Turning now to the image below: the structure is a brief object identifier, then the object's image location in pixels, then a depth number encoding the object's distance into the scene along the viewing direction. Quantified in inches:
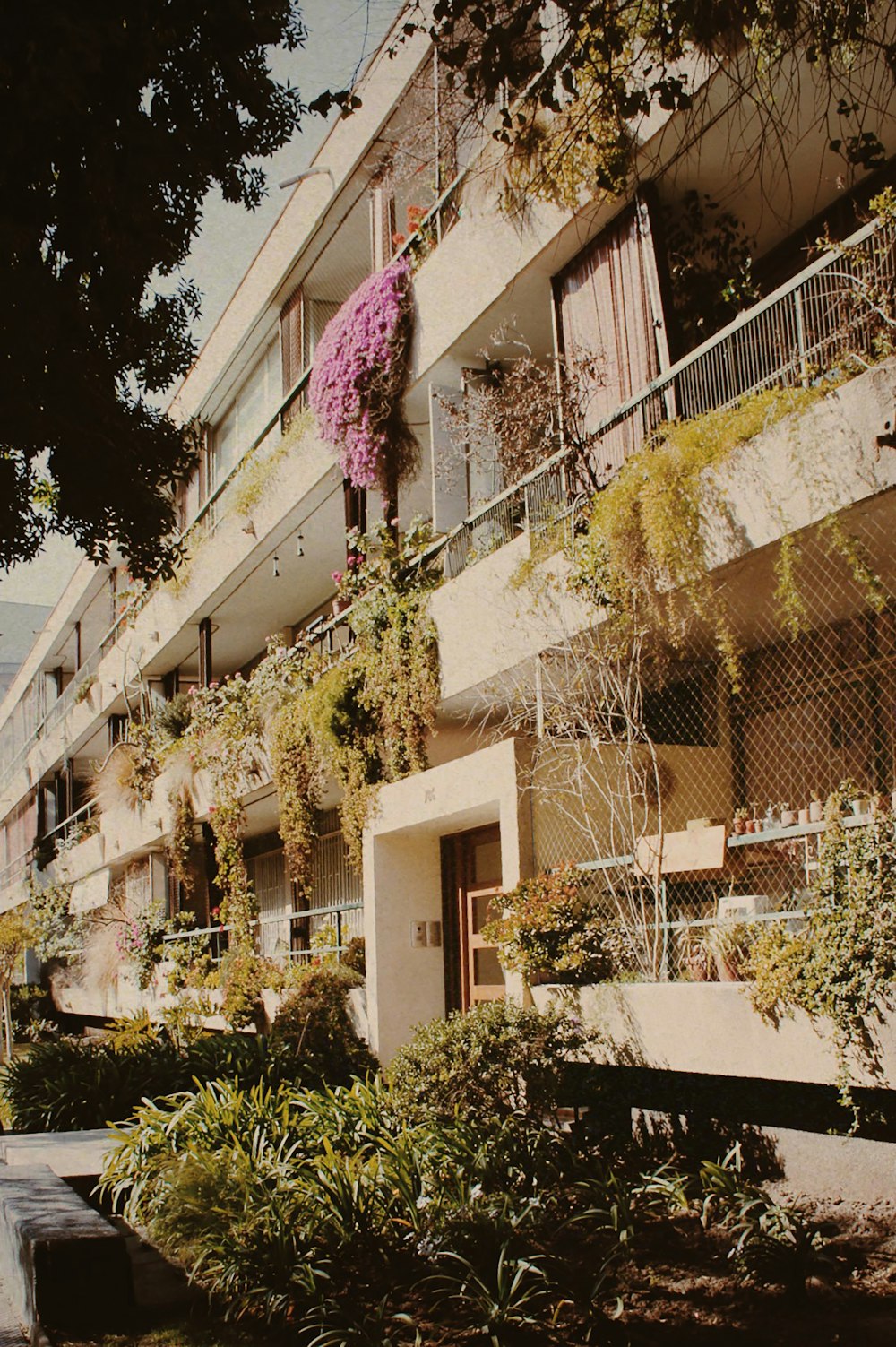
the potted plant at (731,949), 350.3
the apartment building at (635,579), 356.8
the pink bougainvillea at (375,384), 623.8
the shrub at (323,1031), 530.9
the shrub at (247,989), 664.4
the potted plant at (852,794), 327.6
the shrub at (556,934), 404.2
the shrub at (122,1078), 537.0
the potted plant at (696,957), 364.5
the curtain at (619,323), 455.8
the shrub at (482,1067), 361.1
